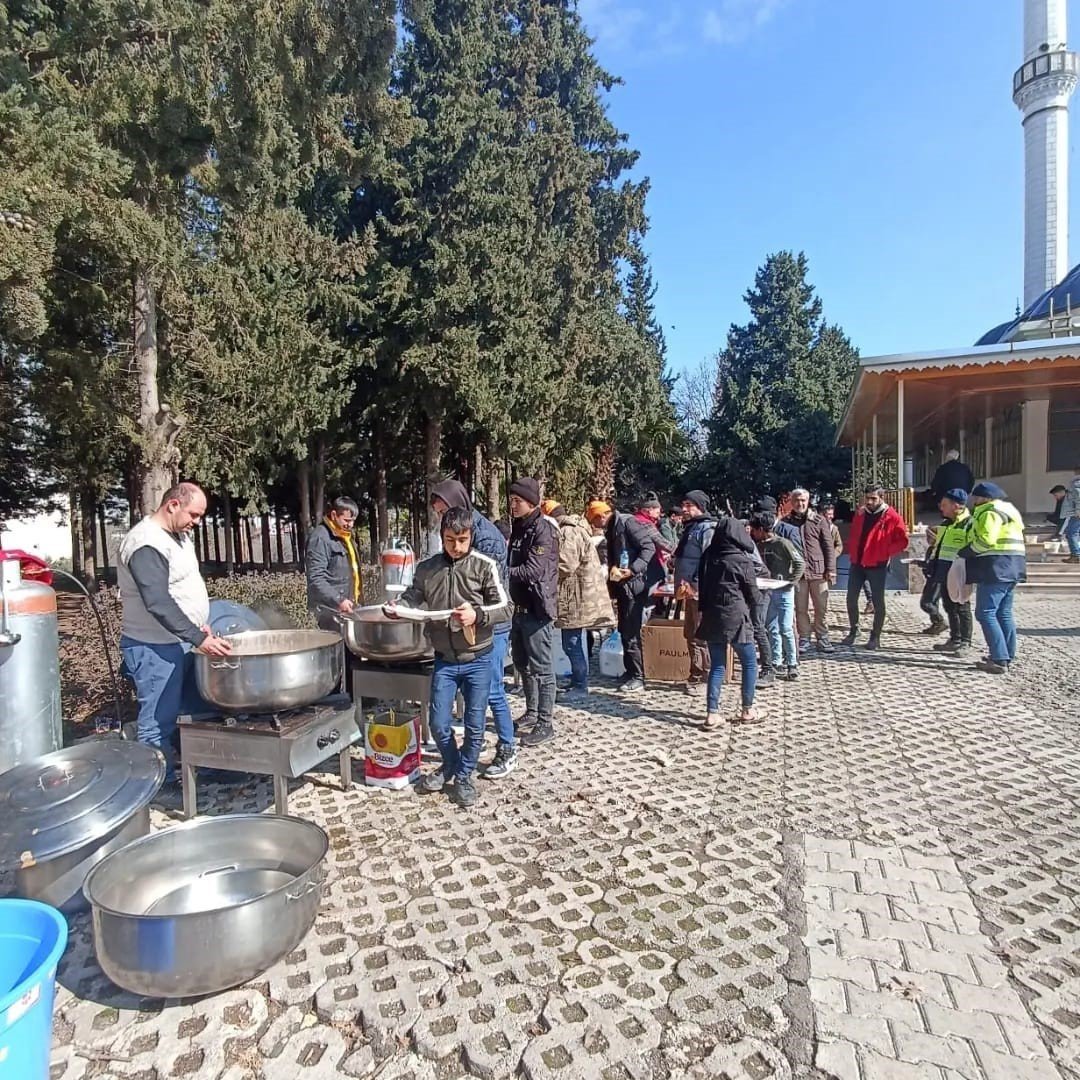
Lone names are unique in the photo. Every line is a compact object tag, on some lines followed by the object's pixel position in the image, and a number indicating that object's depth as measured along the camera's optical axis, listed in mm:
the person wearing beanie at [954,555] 7945
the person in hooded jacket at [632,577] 6641
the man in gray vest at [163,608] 3905
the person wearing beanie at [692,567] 6586
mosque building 14320
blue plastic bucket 1822
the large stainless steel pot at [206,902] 2434
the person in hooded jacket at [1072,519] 13789
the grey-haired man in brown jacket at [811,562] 7832
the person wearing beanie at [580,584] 6203
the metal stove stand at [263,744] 3686
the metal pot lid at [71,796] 2922
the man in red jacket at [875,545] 7906
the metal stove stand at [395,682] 4719
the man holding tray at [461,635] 4203
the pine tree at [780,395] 31969
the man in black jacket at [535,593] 5262
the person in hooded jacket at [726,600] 5477
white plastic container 7273
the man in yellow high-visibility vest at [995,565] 6820
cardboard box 6746
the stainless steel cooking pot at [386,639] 4531
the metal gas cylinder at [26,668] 3902
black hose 4620
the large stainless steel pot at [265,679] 3664
